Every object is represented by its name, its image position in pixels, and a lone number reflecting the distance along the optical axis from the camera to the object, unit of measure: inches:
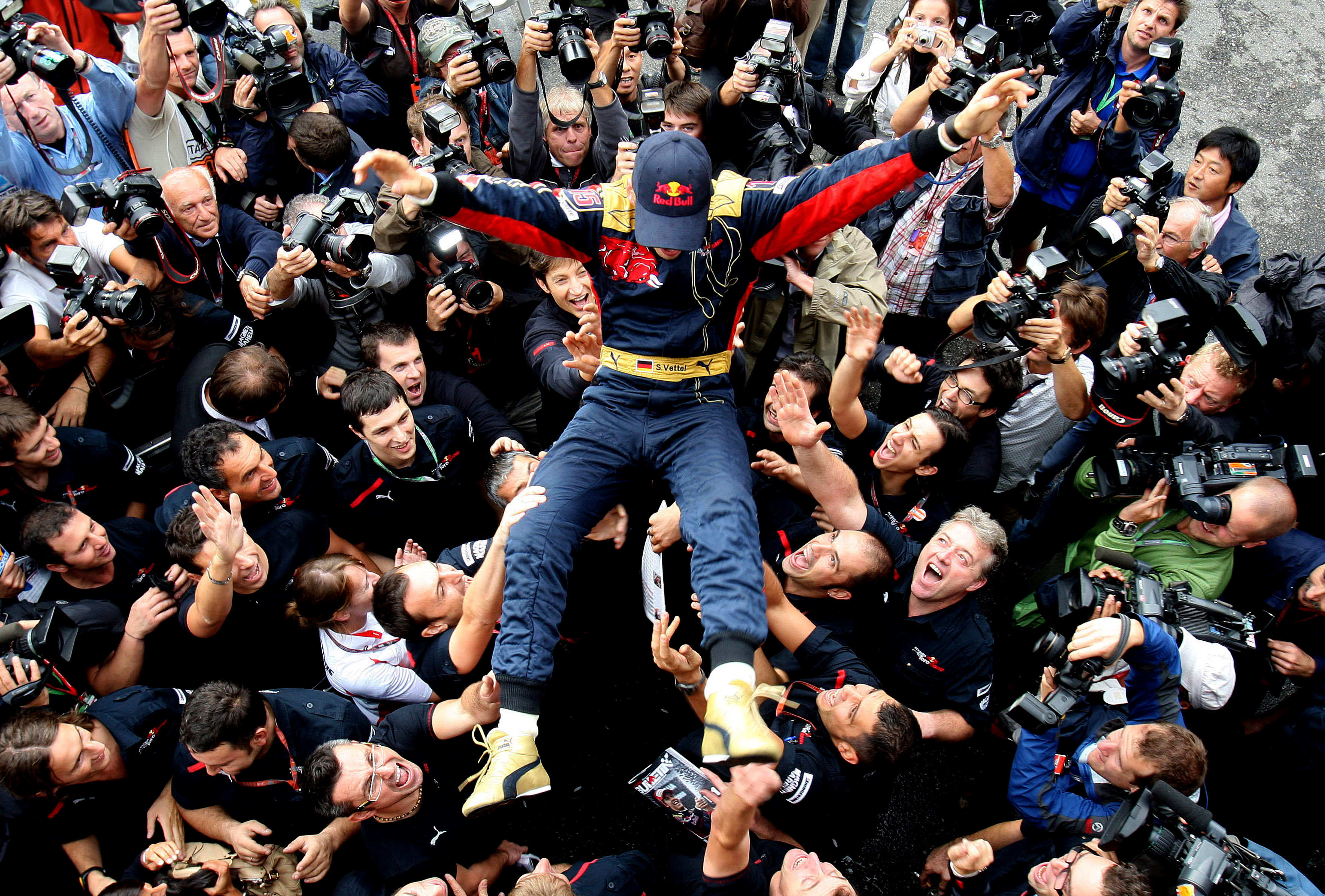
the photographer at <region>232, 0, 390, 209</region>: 218.7
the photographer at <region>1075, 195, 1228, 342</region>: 182.1
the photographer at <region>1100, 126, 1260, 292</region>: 201.3
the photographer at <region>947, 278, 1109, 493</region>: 168.9
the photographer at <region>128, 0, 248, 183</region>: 206.5
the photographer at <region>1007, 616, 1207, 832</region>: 133.6
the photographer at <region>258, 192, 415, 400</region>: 185.6
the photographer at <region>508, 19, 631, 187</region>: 211.3
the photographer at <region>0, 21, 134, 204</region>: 198.1
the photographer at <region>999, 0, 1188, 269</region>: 216.7
